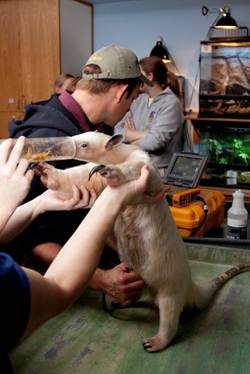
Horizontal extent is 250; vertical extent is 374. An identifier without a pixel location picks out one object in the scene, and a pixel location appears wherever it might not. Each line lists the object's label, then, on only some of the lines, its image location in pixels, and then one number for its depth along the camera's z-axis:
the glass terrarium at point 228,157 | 3.80
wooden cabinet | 4.45
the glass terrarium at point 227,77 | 3.74
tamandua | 1.10
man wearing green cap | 1.31
